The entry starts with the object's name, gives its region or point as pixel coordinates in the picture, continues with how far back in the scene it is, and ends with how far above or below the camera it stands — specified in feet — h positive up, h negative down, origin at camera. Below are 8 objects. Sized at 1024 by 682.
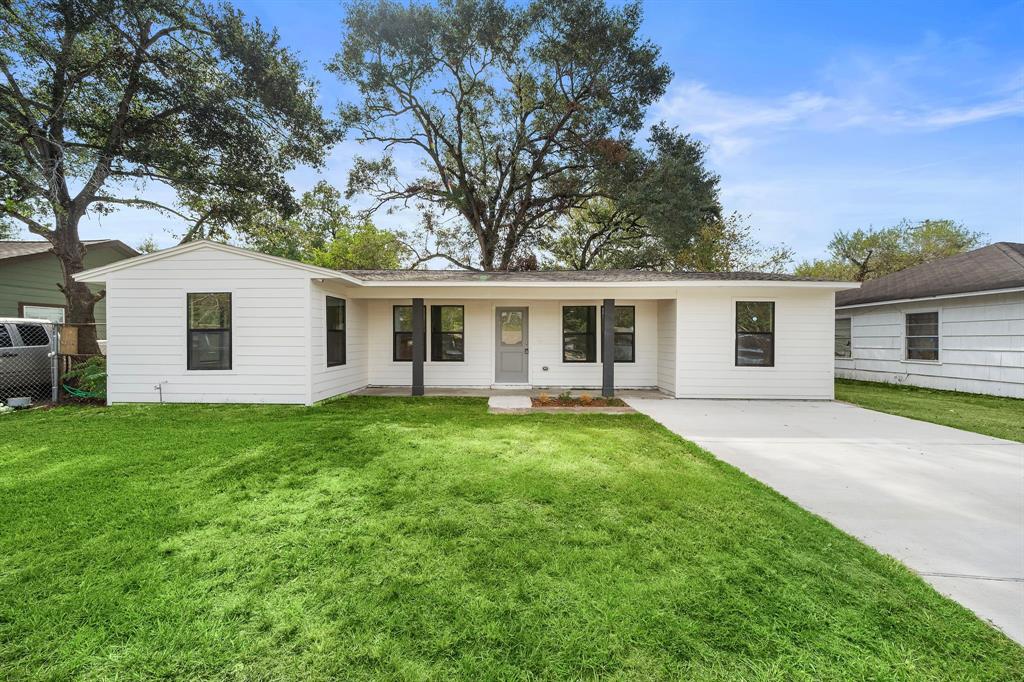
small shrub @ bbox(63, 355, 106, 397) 26.68 -2.25
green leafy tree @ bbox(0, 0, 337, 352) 32.63 +19.95
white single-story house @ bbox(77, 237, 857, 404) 25.27 +0.59
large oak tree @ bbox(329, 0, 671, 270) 50.37 +30.48
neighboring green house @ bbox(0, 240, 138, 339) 40.14 +5.68
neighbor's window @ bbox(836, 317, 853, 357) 42.96 +0.05
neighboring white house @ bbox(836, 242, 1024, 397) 29.07 +1.04
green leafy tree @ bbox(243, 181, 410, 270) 63.82 +16.19
